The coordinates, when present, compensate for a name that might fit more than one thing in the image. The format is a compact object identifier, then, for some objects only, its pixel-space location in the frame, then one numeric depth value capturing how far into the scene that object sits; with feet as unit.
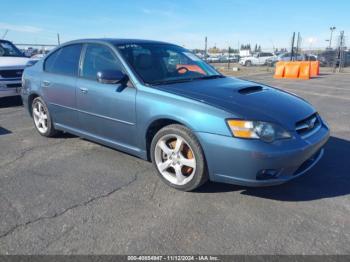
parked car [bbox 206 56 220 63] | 147.21
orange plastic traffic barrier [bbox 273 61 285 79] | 62.03
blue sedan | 9.92
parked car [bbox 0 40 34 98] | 26.17
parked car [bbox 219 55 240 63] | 153.07
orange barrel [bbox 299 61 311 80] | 58.75
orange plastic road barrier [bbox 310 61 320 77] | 65.35
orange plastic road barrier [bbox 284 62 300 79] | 60.08
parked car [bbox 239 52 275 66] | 124.71
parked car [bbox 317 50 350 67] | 105.66
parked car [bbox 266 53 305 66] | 106.83
